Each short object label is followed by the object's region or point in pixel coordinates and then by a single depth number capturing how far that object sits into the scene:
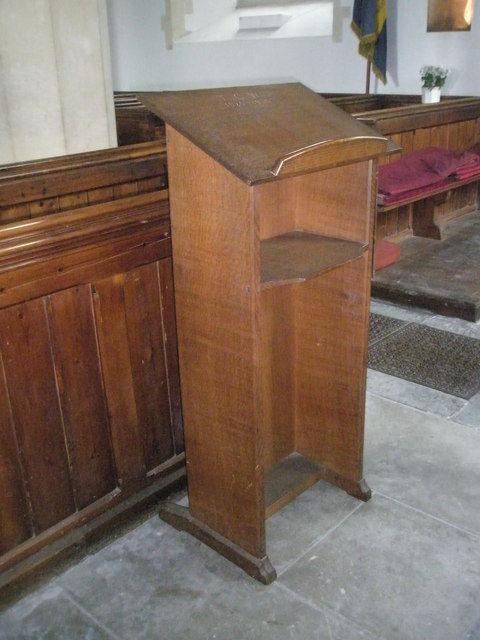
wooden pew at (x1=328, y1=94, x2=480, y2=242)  4.23
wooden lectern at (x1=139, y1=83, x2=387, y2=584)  1.51
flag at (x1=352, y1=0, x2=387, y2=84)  5.59
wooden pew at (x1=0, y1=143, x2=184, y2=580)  1.63
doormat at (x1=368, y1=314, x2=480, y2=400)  2.82
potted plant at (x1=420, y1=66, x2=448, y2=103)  5.18
